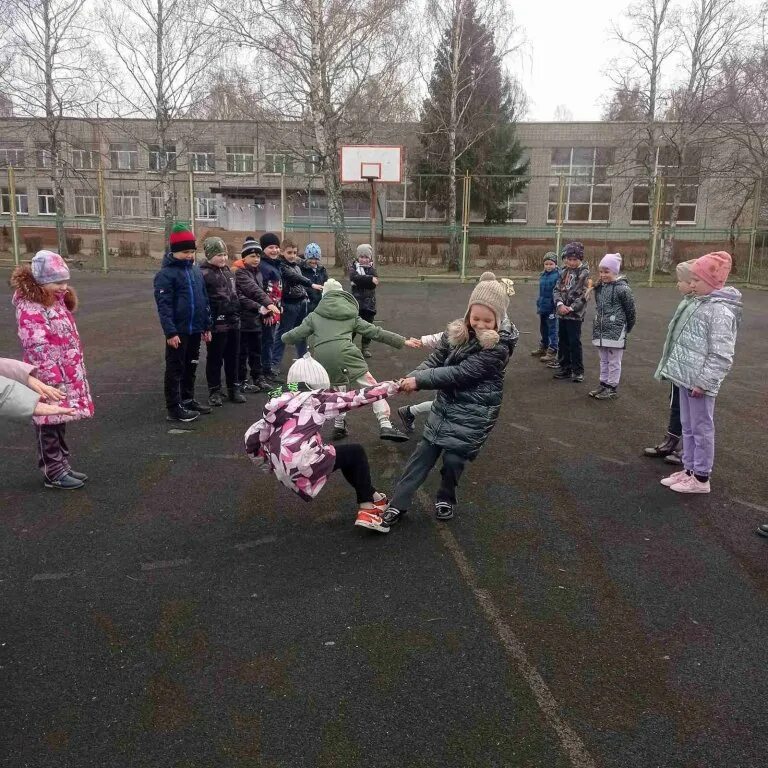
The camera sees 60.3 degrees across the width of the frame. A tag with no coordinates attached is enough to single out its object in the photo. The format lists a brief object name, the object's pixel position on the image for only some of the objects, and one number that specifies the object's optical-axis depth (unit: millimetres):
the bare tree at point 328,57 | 22234
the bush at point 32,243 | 34441
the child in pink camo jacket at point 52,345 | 4895
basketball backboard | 21906
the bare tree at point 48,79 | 26781
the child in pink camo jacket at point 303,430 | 3924
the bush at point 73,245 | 31012
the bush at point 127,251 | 30672
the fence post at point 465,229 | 22734
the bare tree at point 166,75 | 27375
